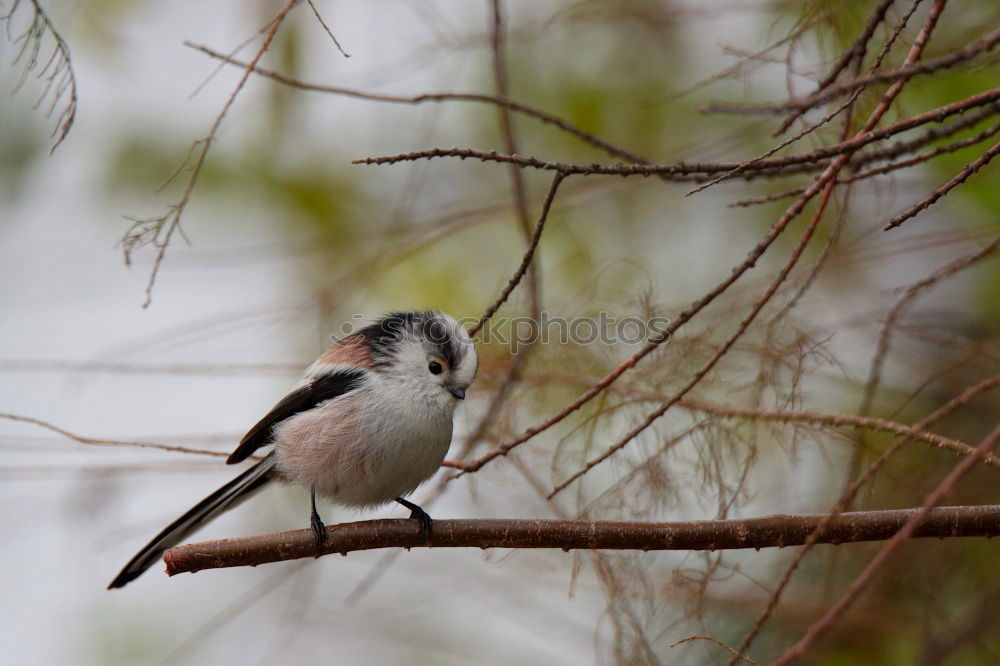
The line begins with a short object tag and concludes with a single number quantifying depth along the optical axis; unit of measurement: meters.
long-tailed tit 7.63
